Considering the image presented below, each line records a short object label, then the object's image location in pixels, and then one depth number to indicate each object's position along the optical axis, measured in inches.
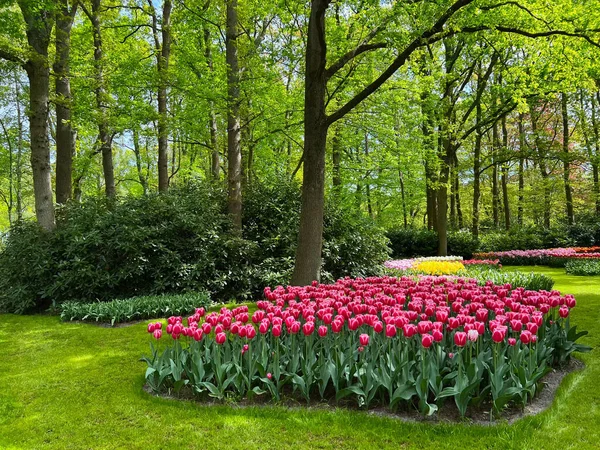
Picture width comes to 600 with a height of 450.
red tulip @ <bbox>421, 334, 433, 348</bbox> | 139.3
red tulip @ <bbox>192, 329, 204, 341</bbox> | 163.6
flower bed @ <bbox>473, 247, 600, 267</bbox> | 681.6
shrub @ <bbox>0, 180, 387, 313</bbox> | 358.9
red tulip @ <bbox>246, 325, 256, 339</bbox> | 159.6
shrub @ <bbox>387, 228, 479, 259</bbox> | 827.4
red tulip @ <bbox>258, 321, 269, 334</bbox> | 159.2
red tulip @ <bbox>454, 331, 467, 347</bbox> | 139.3
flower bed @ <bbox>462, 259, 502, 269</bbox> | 529.4
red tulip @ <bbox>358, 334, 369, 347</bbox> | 148.1
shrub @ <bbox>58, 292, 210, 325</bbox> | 301.6
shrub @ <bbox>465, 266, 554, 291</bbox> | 326.3
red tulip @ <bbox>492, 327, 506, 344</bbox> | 140.8
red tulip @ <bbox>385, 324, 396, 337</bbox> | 147.9
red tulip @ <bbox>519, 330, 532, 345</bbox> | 145.3
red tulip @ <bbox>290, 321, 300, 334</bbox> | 158.7
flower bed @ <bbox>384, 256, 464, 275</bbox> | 449.9
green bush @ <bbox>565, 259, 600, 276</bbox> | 553.0
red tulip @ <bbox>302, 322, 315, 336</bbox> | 155.9
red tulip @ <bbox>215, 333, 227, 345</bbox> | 160.2
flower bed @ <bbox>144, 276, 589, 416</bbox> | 144.3
